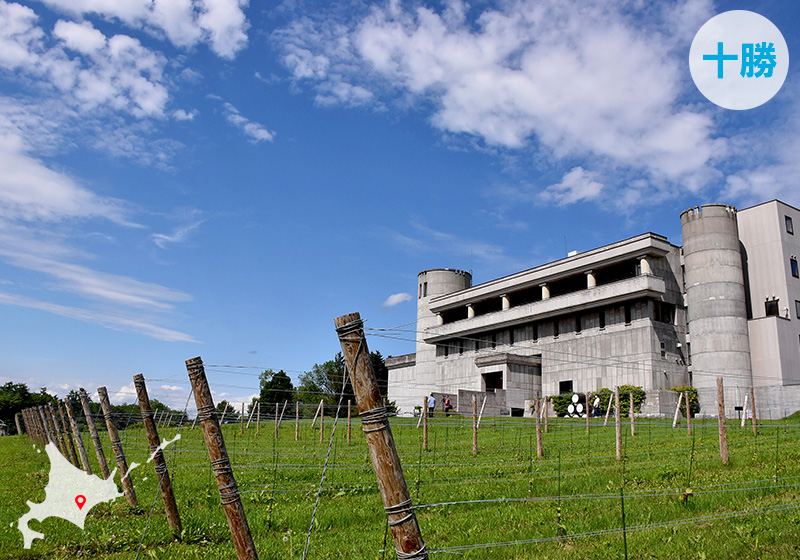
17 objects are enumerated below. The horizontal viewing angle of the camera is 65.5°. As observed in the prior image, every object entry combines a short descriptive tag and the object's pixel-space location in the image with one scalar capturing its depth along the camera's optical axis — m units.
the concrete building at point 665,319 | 46.97
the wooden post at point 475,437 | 19.39
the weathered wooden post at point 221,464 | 6.28
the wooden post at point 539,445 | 17.85
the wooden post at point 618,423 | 16.43
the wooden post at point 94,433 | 12.28
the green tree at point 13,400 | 75.25
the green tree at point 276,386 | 95.19
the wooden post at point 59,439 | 20.55
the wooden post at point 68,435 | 17.81
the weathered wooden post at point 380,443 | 4.21
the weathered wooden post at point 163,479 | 8.52
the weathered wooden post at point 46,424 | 23.81
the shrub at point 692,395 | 46.66
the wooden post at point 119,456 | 10.08
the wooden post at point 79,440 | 14.25
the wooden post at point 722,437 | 14.30
